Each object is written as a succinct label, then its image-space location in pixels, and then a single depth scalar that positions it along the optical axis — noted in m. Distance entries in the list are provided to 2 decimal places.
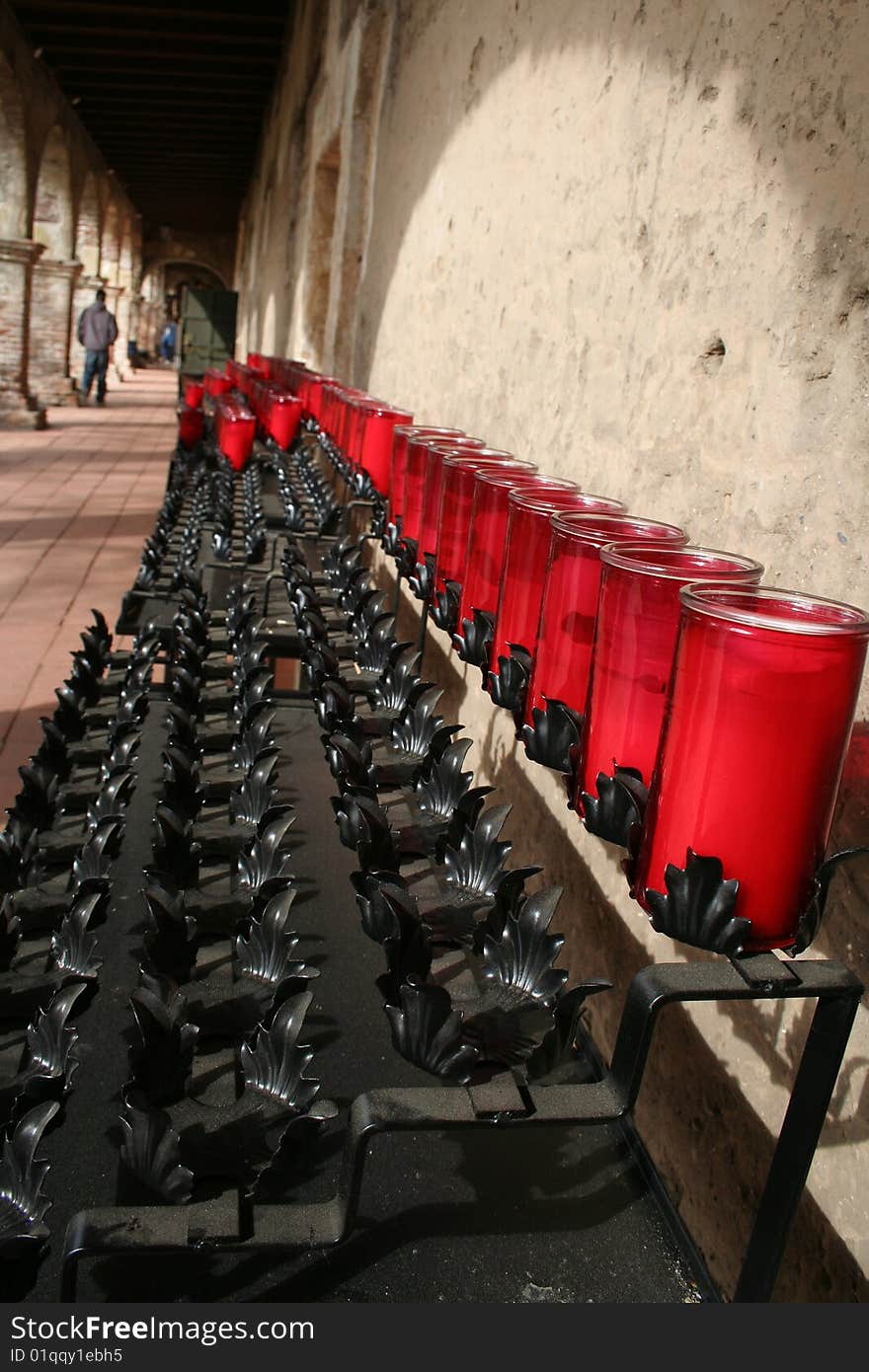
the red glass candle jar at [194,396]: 5.82
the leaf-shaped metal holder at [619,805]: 0.80
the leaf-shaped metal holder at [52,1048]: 0.91
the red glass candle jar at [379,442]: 2.40
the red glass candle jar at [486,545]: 1.28
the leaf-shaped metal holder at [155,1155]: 0.78
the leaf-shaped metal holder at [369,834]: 1.09
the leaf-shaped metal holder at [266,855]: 1.24
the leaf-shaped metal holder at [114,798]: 1.45
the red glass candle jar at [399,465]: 1.88
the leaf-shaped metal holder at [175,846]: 1.24
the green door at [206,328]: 18.69
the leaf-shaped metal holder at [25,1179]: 0.77
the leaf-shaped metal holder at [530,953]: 0.95
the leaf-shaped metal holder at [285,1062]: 0.89
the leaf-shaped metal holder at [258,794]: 1.42
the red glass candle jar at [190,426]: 4.54
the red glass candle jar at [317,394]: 3.84
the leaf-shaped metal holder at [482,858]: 1.12
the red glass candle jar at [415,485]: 1.73
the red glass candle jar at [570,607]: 0.95
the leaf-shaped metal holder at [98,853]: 1.32
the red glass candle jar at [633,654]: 0.81
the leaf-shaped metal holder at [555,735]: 0.94
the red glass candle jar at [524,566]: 1.07
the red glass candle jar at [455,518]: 1.41
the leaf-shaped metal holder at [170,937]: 1.05
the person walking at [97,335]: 15.38
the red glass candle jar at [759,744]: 0.68
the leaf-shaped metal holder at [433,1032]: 0.81
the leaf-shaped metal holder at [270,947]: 1.08
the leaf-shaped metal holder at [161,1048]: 0.88
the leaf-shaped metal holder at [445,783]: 1.26
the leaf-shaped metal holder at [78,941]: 1.12
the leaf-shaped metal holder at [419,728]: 1.44
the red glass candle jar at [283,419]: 3.91
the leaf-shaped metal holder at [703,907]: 0.72
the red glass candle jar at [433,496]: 1.59
